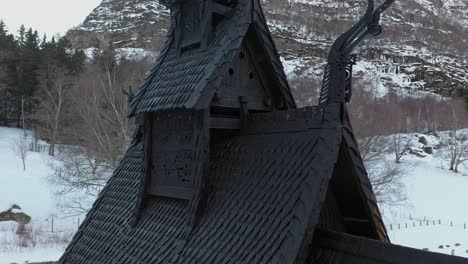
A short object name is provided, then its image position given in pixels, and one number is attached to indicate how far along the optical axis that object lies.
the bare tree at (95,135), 23.59
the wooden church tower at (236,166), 3.67
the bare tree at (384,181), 21.02
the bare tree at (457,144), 38.06
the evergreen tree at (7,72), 44.61
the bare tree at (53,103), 36.31
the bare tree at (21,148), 35.14
